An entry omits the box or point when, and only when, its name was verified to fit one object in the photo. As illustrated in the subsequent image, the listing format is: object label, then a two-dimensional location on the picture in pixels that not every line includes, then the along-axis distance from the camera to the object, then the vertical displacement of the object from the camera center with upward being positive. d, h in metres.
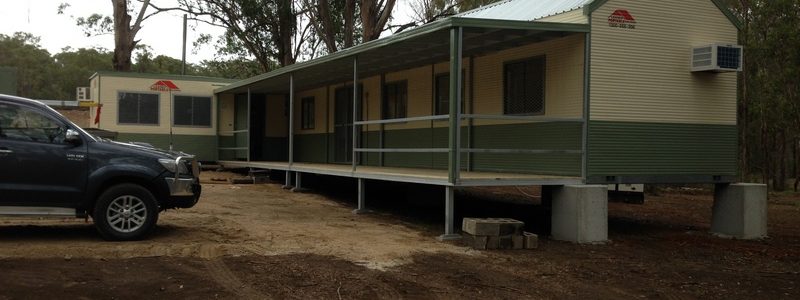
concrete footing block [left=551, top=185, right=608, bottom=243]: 9.59 -0.91
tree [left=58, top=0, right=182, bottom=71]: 24.81 +3.64
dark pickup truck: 8.17 -0.41
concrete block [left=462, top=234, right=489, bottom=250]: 8.92 -1.22
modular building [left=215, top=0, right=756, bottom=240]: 10.05 +0.85
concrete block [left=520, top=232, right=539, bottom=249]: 9.05 -1.20
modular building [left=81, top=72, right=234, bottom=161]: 19.62 +0.87
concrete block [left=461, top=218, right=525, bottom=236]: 8.91 -1.02
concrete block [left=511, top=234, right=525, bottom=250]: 9.00 -1.21
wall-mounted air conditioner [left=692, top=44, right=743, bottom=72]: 10.52 +1.32
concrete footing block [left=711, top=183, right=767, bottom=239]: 10.90 -0.97
